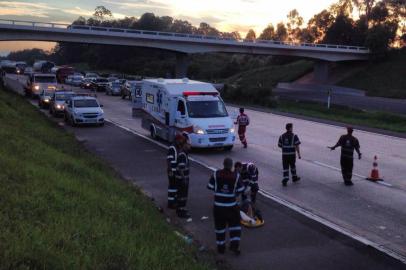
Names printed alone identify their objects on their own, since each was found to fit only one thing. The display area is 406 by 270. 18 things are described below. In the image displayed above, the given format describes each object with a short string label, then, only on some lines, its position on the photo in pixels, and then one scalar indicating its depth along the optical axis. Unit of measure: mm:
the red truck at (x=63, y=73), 73519
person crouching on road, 11023
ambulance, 19203
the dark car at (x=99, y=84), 58969
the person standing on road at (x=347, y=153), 14133
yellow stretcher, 10172
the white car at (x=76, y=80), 67312
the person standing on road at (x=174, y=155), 10680
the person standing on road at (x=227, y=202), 8336
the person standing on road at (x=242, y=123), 20859
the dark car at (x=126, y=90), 48212
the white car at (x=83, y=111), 27219
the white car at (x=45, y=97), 35650
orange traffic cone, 14953
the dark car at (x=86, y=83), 60934
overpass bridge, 57303
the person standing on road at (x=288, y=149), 13984
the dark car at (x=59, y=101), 31453
